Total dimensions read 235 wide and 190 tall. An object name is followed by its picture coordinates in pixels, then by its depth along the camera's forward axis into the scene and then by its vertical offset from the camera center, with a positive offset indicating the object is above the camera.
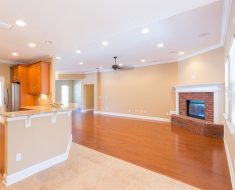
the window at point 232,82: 2.60 +0.24
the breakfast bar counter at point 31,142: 2.30 -0.83
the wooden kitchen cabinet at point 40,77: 4.75 +0.60
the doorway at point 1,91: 5.55 +0.17
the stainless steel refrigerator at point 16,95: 5.35 +0.01
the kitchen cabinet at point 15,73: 5.27 +0.82
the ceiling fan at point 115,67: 6.01 +1.57
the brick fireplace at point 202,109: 4.61 -0.55
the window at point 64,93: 13.18 +0.15
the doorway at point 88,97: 10.95 -0.16
